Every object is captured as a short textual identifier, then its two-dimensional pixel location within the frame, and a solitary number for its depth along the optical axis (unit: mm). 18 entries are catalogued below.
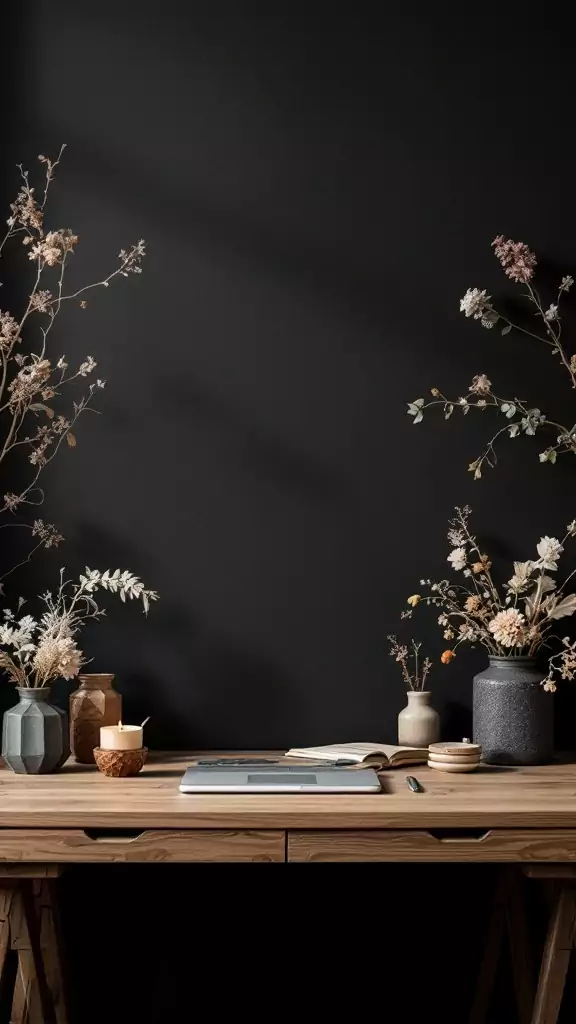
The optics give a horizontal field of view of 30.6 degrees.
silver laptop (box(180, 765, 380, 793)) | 2160
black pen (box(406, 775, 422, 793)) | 2186
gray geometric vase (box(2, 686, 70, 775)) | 2363
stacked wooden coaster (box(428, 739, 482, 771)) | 2379
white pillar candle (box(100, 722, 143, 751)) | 2348
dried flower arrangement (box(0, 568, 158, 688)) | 2453
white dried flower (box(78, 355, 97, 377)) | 2721
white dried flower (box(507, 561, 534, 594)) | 2627
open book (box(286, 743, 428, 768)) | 2463
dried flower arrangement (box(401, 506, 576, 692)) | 2570
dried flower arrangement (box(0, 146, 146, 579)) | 2762
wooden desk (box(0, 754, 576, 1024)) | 2018
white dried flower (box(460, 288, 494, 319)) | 2723
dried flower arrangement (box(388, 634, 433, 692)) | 2746
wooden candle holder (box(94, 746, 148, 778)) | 2332
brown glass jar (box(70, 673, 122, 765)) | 2529
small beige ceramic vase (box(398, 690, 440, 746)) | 2613
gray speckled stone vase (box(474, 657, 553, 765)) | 2496
